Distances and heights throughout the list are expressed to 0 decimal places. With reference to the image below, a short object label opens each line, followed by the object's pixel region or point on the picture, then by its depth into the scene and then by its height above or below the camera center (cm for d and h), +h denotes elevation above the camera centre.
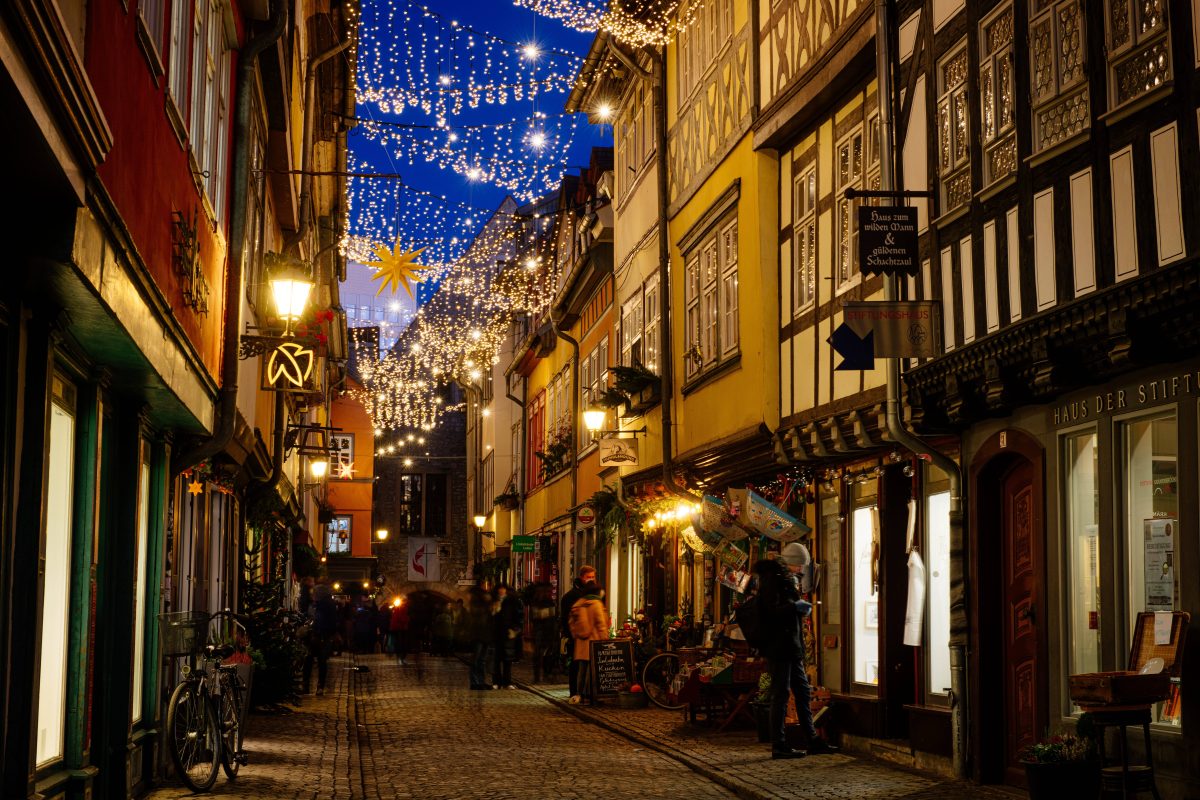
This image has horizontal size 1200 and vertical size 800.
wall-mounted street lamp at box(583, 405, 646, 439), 2514 +269
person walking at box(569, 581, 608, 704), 2088 -55
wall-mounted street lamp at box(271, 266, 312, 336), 1527 +281
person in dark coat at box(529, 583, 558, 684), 2875 -73
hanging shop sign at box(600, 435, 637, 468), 2322 +199
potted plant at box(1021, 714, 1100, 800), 904 -104
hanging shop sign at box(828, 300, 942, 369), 1215 +199
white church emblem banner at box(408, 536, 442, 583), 4455 +84
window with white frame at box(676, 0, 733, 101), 1909 +697
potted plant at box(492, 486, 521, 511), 4379 +246
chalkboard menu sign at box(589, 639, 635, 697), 2030 -101
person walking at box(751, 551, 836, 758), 1359 -48
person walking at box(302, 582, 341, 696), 2331 -68
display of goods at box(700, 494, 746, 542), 1728 +73
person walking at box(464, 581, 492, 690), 2492 -69
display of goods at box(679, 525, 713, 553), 1900 +57
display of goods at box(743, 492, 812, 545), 1560 +65
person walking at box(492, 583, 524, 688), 2519 -69
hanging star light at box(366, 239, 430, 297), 2173 +443
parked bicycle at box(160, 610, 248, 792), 1041 -85
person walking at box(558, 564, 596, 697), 2145 -23
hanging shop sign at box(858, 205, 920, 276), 1225 +268
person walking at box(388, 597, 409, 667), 3634 -100
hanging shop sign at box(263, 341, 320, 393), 1520 +211
